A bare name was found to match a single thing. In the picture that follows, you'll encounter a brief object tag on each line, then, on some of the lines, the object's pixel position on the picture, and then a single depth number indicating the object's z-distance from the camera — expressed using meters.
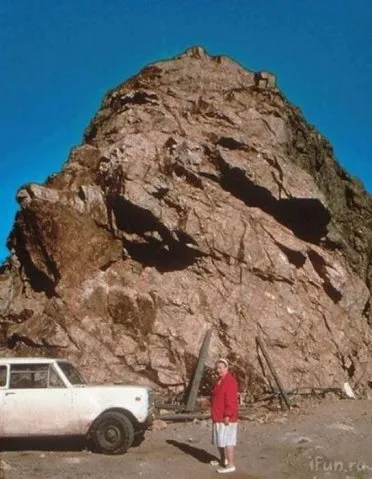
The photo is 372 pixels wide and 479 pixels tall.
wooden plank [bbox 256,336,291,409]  16.69
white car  10.83
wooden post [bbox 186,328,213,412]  16.64
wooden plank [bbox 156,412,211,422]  14.98
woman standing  9.23
